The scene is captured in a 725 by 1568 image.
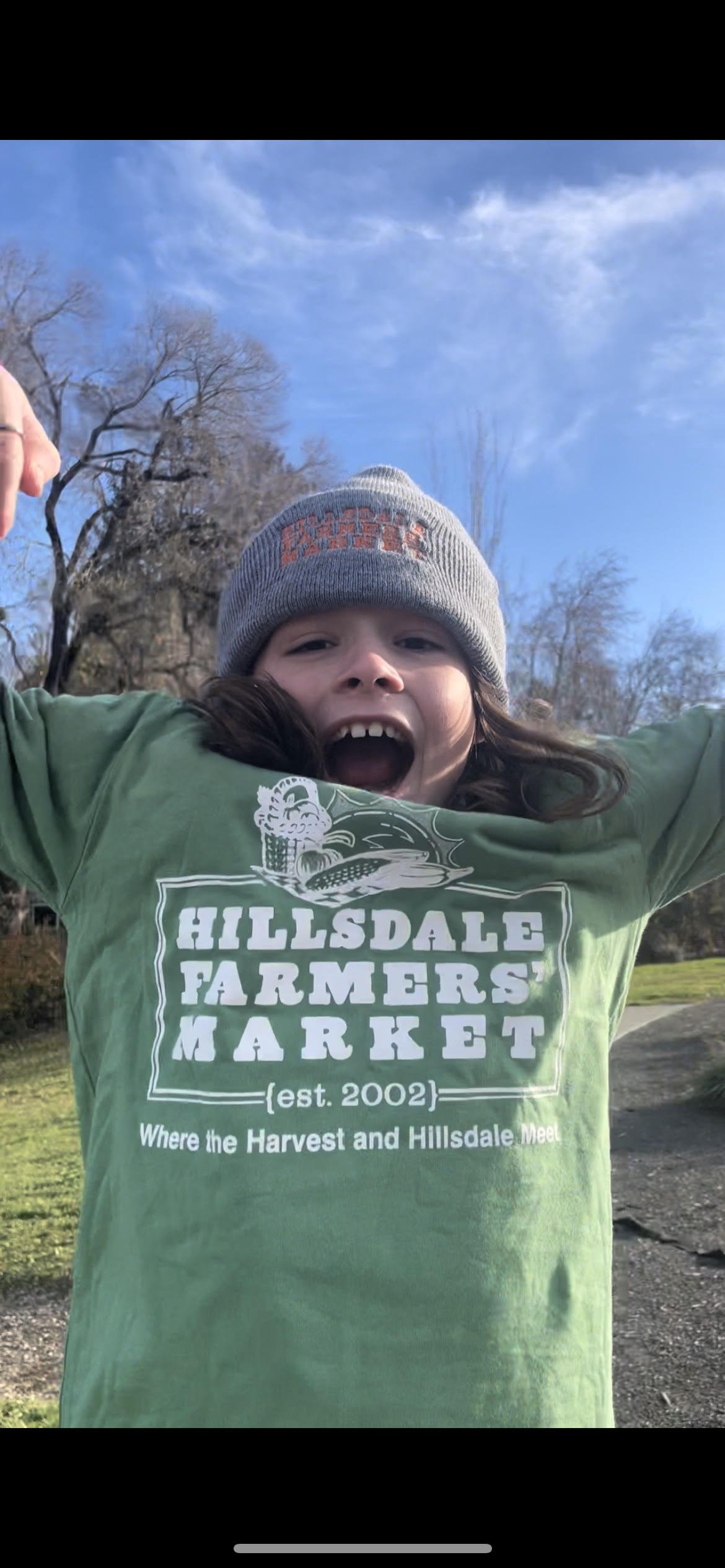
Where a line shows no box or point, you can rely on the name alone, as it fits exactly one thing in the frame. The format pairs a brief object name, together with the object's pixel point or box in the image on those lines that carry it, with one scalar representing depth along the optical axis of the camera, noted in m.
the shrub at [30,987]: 11.24
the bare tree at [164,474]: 11.53
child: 1.03
